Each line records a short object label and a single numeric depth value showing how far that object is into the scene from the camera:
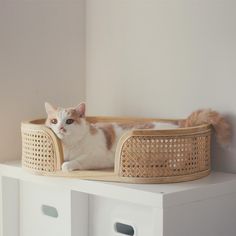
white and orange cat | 1.81
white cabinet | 1.64
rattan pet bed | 1.71
